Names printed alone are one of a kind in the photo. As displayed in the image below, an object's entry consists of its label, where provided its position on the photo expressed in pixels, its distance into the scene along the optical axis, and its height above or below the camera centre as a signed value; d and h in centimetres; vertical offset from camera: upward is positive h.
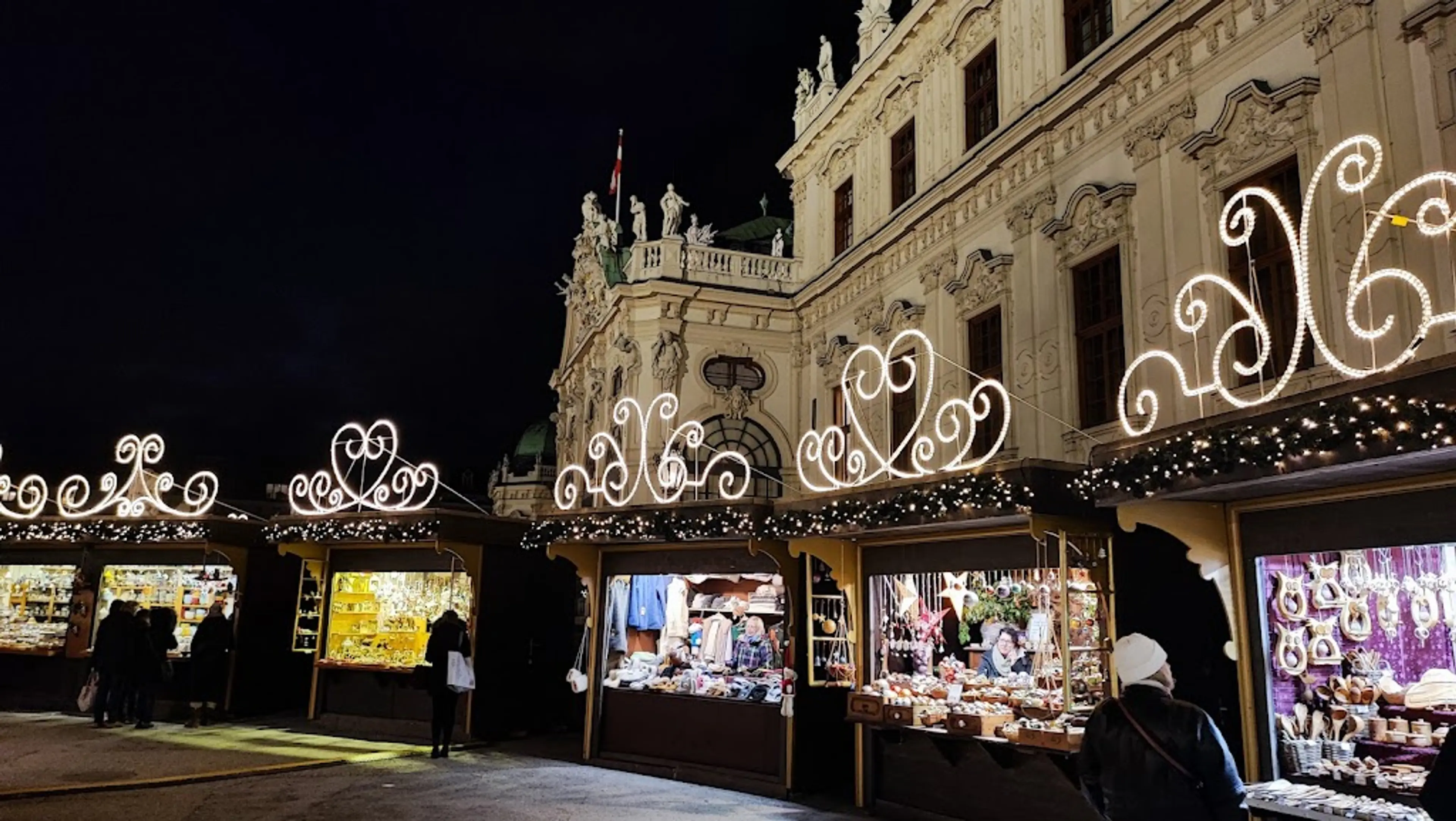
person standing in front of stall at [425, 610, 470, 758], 1330 -99
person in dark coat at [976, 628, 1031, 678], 988 -36
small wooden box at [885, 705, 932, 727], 988 -93
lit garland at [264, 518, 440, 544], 1462 +113
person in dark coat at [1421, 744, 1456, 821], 412 -64
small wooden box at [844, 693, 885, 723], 1022 -91
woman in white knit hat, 489 -64
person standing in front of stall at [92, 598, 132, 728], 1502 -82
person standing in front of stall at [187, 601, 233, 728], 1562 -92
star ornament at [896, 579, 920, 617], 1080 +25
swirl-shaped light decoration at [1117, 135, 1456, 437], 654 +266
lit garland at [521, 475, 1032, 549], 886 +107
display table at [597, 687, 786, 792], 1174 -146
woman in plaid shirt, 1238 -41
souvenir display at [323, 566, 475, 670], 1550 -9
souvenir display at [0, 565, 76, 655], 1772 -14
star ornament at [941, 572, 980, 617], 1028 +30
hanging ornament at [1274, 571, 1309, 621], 722 +22
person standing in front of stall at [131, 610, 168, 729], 1518 -99
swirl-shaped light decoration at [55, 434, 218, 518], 1741 +197
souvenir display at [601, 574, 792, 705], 1220 -25
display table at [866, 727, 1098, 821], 875 -147
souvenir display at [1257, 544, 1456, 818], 656 -23
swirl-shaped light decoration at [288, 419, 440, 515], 1540 +197
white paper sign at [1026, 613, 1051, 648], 962 -6
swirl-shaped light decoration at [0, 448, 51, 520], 1808 +187
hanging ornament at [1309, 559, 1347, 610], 708 +32
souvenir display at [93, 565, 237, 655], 1722 +22
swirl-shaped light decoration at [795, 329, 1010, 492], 1045 +295
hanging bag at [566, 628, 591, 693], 1324 -89
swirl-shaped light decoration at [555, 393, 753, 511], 1381 +267
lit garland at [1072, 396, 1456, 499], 553 +116
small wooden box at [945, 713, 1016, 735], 918 -94
